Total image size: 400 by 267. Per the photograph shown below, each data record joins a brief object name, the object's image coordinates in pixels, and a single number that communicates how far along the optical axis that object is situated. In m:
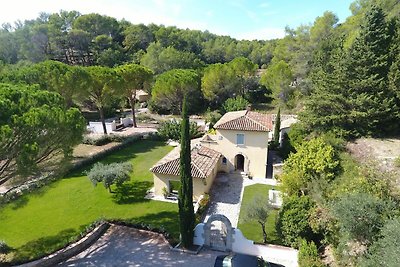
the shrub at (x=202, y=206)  20.42
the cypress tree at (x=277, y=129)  33.62
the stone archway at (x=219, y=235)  16.73
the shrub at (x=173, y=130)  39.26
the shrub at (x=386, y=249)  9.64
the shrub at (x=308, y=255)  13.88
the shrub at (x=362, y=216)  12.37
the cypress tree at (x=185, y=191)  16.66
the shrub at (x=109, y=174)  23.03
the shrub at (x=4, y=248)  16.69
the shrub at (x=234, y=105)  47.50
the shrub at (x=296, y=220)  16.16
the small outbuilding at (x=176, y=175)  22.73
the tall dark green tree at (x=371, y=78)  23.72
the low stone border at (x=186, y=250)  16.98
